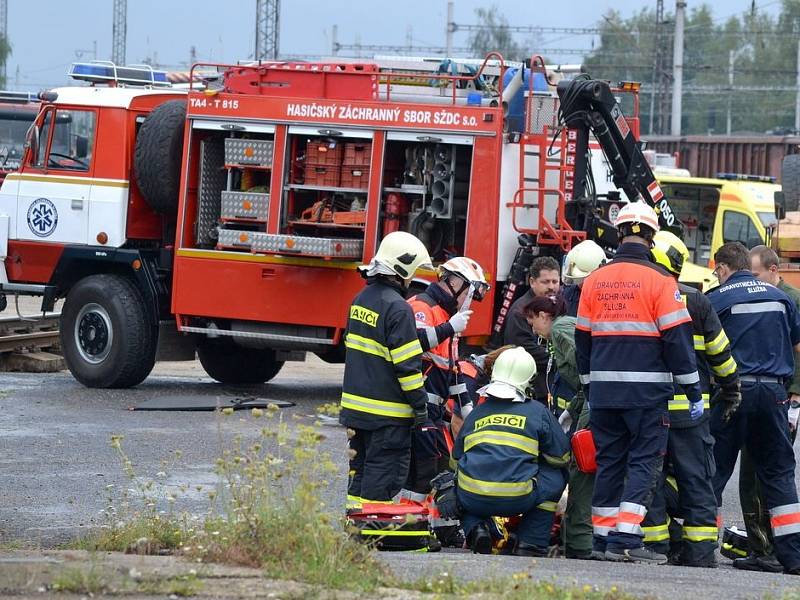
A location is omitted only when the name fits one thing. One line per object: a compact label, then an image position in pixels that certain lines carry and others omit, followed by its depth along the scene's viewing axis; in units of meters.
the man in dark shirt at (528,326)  18.91
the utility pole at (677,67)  77.12
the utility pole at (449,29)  105.56
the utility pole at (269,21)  79.06
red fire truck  23.91
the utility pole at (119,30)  110.25
